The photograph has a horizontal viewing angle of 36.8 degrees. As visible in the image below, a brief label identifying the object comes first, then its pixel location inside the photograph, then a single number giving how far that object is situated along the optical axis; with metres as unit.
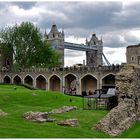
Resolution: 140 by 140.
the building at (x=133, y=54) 39.29
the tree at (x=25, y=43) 46.34
